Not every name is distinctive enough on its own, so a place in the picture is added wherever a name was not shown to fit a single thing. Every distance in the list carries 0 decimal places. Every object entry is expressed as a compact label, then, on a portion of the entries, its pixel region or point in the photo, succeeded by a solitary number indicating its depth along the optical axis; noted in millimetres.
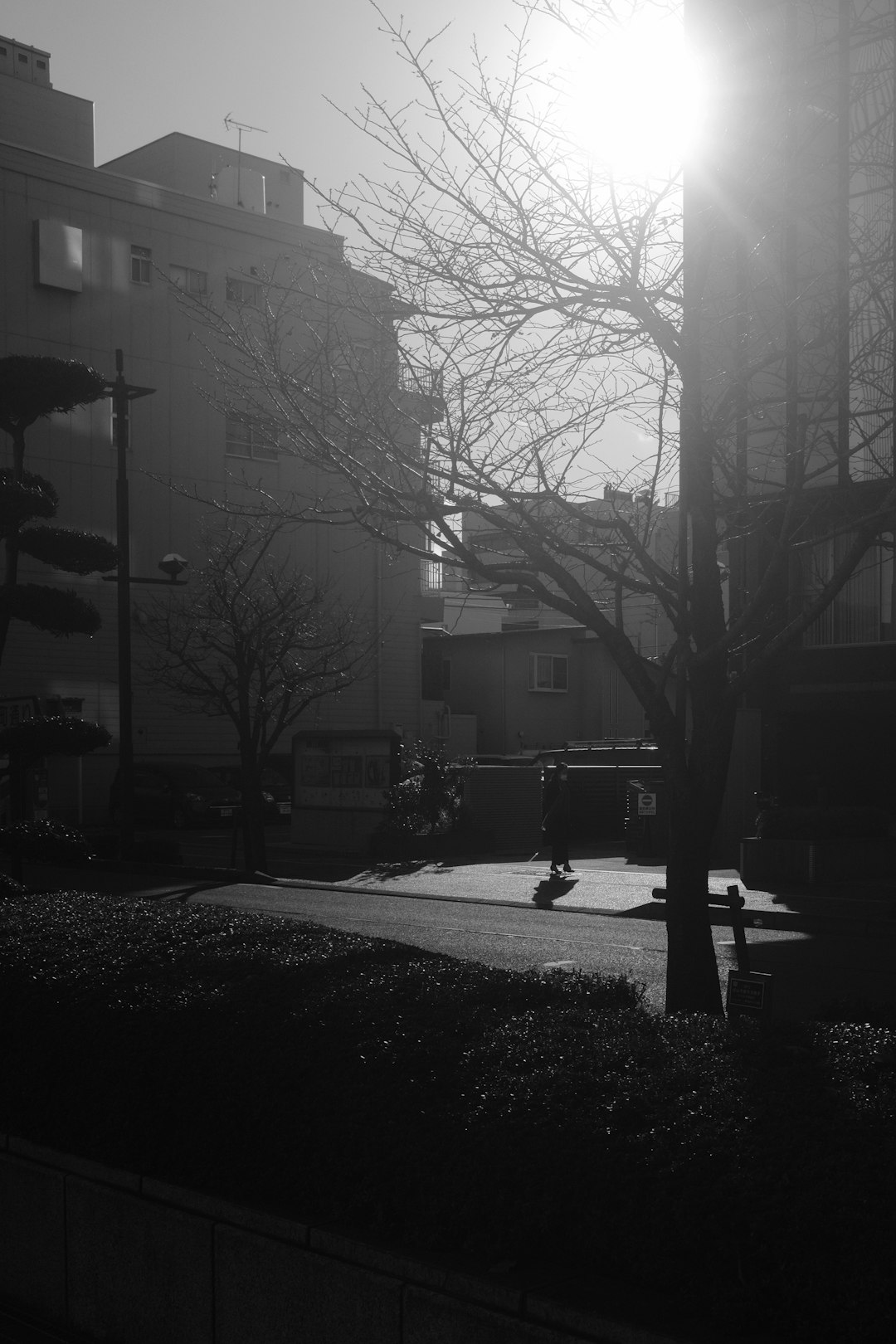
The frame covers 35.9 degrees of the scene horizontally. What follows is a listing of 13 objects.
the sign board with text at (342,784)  29094
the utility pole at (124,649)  24250
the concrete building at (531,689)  55656
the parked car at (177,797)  36656
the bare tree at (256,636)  24328
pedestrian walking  23078
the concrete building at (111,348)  41969
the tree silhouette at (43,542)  19484
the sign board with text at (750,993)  5941
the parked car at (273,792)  37312
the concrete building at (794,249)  7102
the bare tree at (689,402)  6891
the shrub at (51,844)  24703
